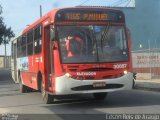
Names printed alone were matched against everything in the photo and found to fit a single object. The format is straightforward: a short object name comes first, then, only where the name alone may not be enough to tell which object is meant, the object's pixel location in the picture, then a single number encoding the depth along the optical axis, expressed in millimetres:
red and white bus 14109
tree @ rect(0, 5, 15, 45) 53688
